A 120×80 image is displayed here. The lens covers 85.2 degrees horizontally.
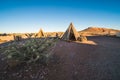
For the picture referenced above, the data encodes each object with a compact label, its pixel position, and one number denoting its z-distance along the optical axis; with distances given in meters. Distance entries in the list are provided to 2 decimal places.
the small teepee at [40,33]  8.50
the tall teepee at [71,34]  6.59
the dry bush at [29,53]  3.07
